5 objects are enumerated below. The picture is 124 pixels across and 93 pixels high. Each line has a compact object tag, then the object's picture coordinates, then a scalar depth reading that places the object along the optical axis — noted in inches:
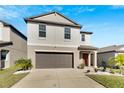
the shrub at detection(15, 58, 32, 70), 394.6
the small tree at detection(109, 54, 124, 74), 362.7
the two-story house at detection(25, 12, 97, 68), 435.0
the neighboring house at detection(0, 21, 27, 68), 428.4
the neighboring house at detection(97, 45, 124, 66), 562.9
